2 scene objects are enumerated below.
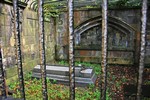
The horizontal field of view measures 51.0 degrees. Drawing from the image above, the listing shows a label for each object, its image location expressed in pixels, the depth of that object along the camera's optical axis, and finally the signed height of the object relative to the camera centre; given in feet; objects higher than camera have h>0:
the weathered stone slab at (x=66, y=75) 15.85 -3.31
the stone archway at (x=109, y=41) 22.84 +0.31
